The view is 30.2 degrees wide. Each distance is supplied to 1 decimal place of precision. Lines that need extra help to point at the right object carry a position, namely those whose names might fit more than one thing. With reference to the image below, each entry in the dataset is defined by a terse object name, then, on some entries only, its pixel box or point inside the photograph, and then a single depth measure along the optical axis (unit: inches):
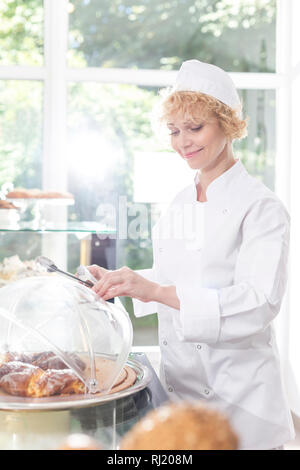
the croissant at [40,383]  35.8
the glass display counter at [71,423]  28.4
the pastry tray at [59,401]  33.2
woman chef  44.5
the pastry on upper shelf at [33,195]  100.1
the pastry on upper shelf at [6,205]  90.9
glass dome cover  40.0
